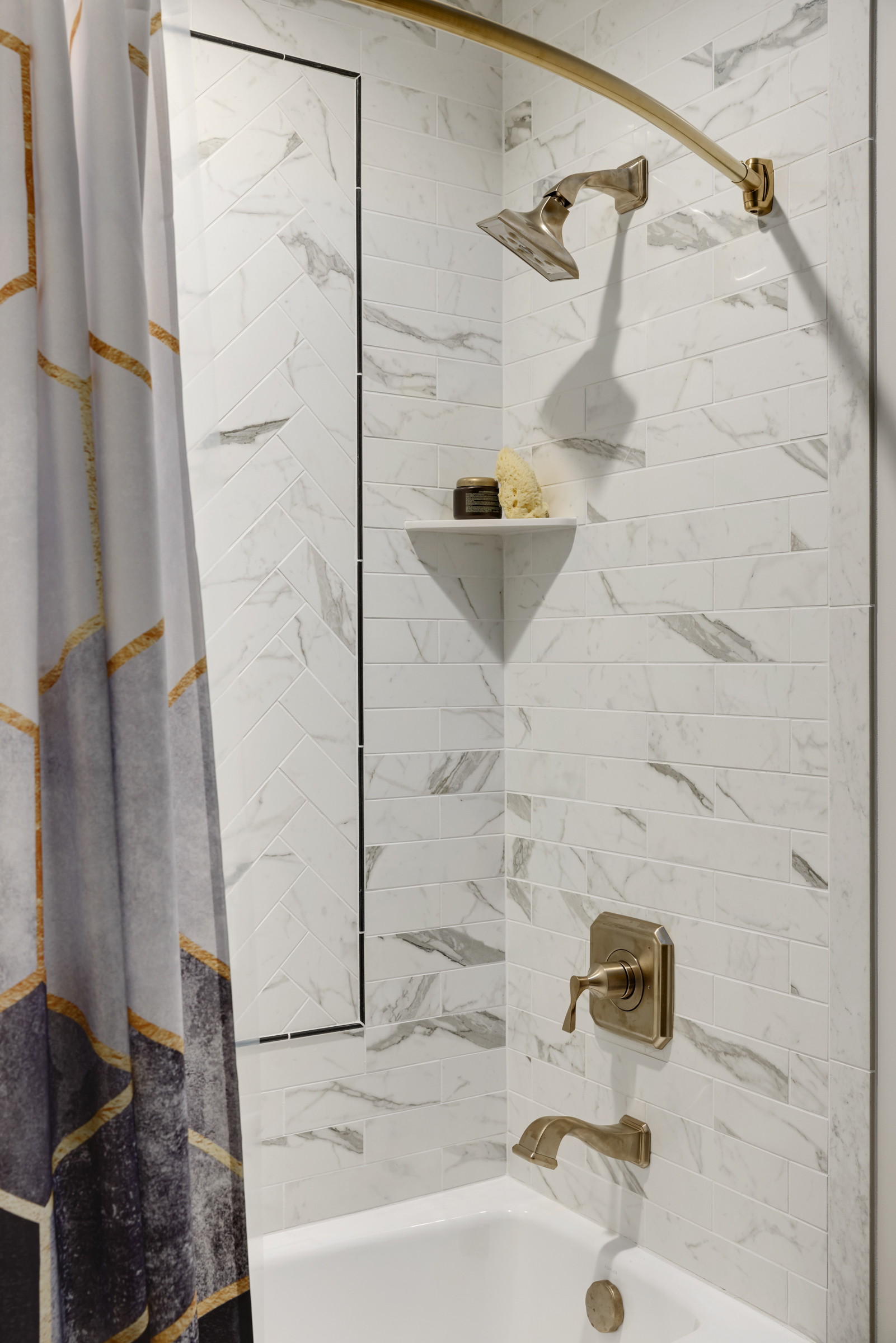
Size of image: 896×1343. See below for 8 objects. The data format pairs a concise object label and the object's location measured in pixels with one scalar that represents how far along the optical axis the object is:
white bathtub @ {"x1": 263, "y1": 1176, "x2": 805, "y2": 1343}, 1.73
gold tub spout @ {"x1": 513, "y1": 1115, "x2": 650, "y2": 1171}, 1.71
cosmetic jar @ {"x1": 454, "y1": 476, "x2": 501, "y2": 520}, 1.97
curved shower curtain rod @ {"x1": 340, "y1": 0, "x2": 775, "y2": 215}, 1.17
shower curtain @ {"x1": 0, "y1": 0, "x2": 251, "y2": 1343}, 0.77
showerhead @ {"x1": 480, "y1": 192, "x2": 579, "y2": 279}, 1.52
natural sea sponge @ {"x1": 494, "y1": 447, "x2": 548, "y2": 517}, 1.93
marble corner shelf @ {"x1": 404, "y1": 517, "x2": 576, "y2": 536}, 1.90
